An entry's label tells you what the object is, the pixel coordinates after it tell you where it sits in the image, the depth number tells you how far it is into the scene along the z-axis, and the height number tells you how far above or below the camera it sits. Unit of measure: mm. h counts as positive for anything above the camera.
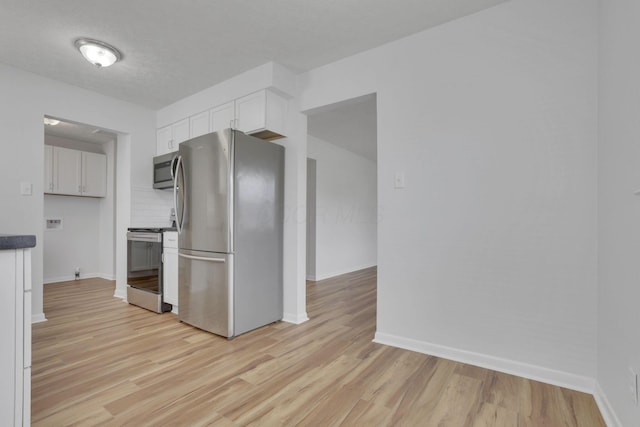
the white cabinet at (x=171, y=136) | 3627 +949
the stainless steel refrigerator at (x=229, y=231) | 2553 -143
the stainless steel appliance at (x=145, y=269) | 3256 -593
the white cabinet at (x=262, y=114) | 2840 +941
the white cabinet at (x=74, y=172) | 4664 +663
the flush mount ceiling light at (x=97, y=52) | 2459 +1320
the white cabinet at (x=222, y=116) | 3117 +1006
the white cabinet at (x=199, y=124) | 3367 +999
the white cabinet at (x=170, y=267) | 3105 -534
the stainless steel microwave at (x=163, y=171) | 3725 +536
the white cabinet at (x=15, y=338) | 1024 -420
